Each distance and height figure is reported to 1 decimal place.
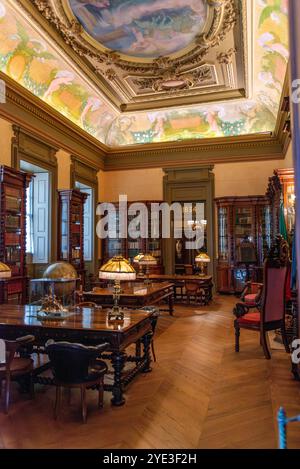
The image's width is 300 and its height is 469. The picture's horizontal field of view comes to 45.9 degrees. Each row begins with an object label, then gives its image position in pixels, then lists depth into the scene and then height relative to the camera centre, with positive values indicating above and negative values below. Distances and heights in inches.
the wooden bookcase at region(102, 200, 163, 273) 460.4 +4.3
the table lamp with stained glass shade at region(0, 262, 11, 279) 142.3 -8.5
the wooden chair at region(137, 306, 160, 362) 182.5 -34.0
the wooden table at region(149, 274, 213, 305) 358.3 -32.8
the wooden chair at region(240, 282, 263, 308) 236.4 -40.4
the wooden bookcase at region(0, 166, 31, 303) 259.5 +14.9
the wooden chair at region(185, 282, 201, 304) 359.3 -41.4
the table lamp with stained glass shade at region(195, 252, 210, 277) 362.6 -10.6
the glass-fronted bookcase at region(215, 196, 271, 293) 428.5 +10.9
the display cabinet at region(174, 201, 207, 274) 472.1 +21.1
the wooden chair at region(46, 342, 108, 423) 127.2 -43.2
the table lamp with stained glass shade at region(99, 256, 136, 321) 153.5 -10.2
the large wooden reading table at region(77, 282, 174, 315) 241.0 -32.9
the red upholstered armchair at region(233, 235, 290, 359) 204.7 -34.1
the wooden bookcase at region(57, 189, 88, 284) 367.2 +23.2
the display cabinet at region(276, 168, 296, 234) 293.4 +45.5
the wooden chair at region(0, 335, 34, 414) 134.6 -47.1
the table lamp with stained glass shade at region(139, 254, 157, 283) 287.7 -9.5
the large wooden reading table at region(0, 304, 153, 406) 141.1 -33.9
